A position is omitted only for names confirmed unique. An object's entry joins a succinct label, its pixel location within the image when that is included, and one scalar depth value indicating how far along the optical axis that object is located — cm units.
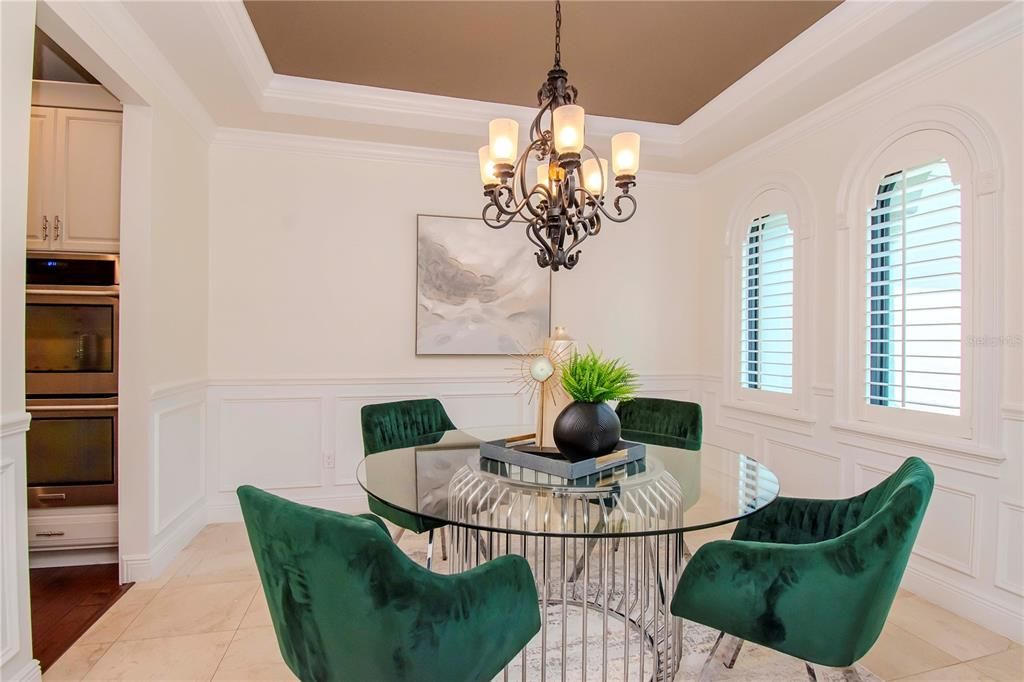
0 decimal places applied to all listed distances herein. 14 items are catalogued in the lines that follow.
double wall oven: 280
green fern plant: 200
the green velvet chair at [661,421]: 289
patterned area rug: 203
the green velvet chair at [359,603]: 122
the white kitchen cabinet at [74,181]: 281
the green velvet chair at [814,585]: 144
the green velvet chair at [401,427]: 263
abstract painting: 396
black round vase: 196
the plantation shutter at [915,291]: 256
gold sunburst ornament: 215
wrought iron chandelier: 203
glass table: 159
